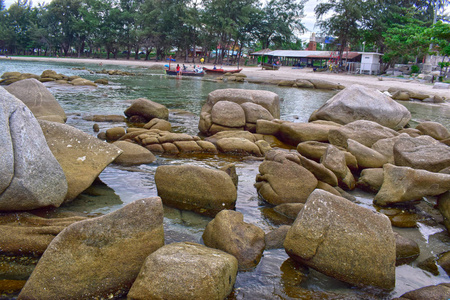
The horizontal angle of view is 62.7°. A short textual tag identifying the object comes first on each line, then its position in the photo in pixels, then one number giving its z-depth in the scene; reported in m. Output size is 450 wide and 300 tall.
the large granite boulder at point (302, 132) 10.98
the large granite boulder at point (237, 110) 12.10
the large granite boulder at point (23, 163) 4.82
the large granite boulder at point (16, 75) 25.62
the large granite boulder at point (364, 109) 13.45
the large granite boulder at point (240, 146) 10.05
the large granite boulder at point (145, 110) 13.70
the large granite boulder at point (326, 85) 37.78
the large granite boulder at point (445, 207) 5.98
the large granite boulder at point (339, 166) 7.50
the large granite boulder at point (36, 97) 11.86
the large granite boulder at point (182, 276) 3.51
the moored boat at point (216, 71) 48.31
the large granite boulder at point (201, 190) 6.23
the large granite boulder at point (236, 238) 4.67
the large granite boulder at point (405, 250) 5.06
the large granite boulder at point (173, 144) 9.84
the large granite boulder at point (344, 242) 4.30
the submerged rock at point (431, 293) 3.89
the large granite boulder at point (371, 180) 7.57
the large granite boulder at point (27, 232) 4.32
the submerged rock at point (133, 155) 8.47
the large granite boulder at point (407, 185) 6.22
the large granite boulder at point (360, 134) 9.79
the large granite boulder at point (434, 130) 12.02
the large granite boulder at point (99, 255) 3.70
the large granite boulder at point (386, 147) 8.83
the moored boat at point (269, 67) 60.25
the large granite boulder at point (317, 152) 8.44
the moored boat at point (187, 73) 45.05
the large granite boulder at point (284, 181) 6.57
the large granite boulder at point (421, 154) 7.63
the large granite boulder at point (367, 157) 8.54
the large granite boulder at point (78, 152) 6.33
